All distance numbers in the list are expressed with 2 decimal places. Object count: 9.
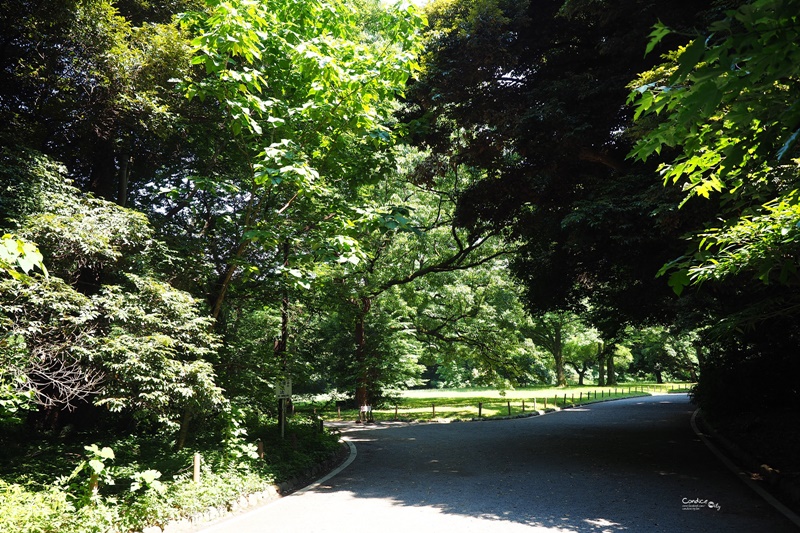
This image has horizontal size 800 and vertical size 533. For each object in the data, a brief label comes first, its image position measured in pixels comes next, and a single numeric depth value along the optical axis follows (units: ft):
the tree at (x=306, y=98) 24.29
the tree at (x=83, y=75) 28.07
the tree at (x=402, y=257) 67.36
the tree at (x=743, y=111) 7.57
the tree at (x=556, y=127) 33.09
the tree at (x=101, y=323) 22.36
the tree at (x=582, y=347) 154.30
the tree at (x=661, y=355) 151.02
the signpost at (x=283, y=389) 36.40
